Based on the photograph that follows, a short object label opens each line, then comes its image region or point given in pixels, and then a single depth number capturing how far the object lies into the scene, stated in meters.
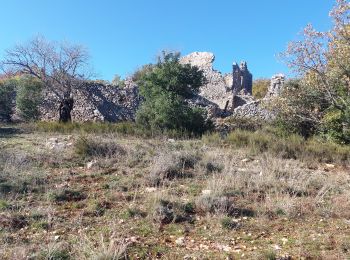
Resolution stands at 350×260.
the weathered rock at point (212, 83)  27.46
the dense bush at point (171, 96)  15.08
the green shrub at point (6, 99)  20.98
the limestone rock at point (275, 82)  23.76
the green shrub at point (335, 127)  12.20
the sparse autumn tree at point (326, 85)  8.84
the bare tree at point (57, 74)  19.28
